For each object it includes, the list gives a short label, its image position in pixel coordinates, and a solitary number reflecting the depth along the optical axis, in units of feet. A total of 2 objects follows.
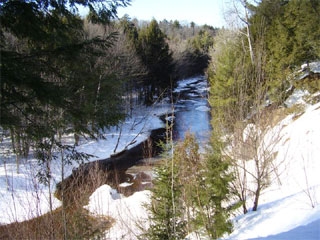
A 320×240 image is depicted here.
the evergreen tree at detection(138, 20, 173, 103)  103.30
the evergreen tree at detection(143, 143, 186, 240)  20.20
